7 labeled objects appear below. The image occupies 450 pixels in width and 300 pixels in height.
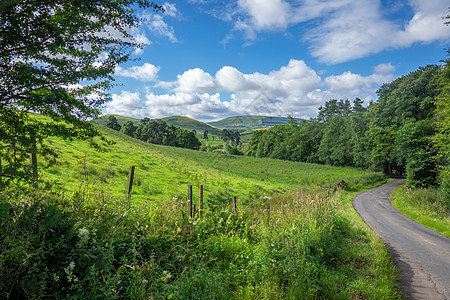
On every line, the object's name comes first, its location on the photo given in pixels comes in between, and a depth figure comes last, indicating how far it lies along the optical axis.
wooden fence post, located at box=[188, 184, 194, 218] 7.78
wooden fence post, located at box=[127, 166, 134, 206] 8.12
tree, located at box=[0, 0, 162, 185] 5.21
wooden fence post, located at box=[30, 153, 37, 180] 5.62
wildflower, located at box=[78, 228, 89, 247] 4.03
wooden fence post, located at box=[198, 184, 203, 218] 8.27
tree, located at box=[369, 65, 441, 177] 34.47
